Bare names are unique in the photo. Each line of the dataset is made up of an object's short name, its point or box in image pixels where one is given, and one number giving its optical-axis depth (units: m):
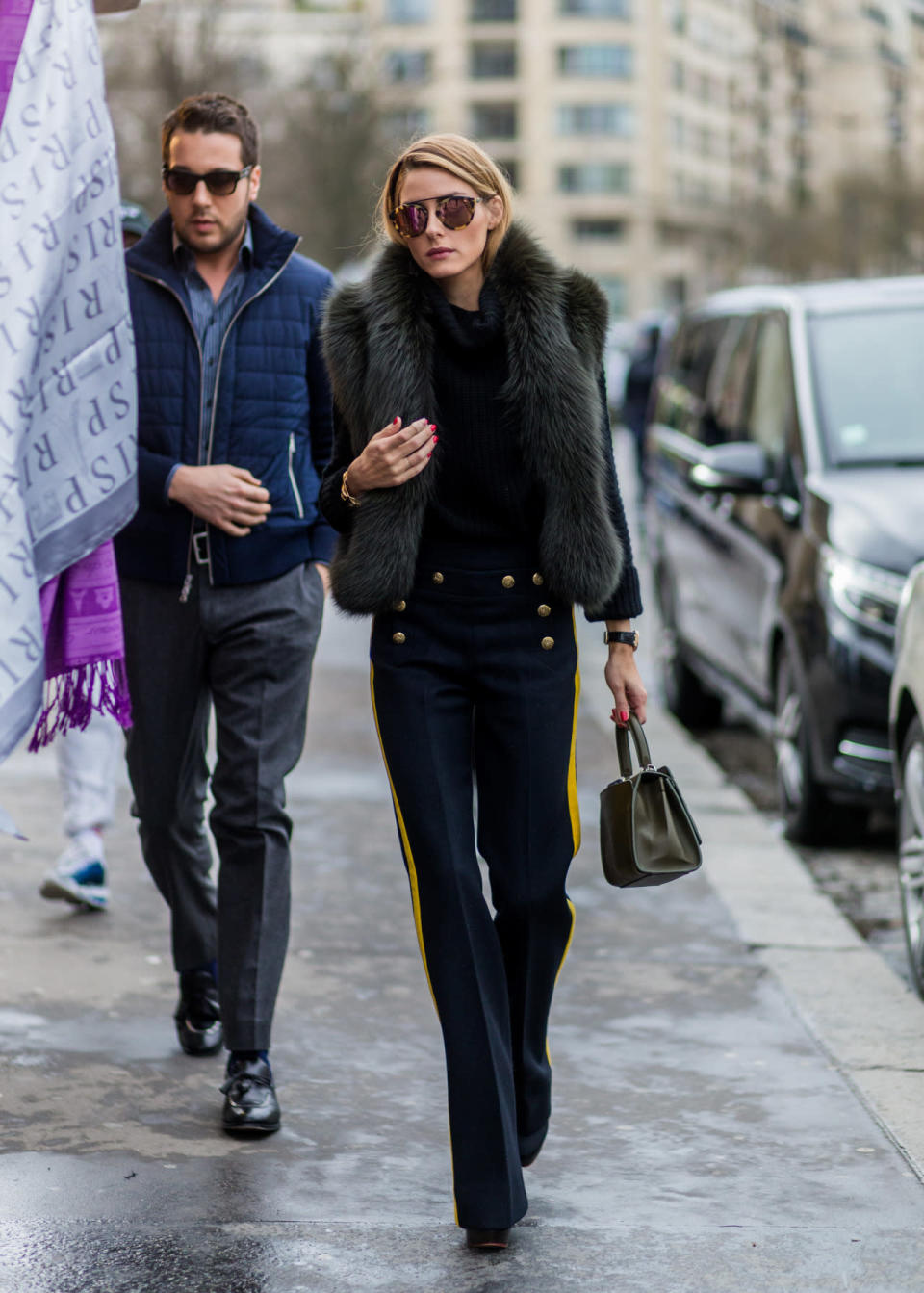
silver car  11.42
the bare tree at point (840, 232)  108.23
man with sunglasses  9.12
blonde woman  7.62
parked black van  14.09
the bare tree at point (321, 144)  63.87
